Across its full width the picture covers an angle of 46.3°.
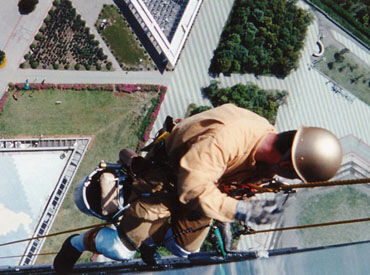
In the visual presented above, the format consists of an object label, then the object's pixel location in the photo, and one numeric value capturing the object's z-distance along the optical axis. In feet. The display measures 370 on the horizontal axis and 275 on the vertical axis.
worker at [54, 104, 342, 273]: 15.52
